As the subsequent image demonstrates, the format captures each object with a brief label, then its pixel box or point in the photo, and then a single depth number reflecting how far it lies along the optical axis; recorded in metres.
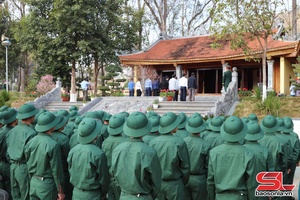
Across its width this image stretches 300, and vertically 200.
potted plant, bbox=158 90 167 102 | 19.05
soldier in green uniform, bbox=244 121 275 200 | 4.55
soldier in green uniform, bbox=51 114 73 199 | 6.02
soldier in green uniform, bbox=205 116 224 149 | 6.12
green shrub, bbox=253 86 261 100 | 17.12
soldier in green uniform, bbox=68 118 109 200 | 4.53
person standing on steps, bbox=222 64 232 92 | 18.24
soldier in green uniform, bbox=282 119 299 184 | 6.82
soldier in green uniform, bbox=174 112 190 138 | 6.50
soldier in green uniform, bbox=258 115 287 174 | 6.00
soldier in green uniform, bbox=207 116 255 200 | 4.39
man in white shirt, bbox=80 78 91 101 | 24.17
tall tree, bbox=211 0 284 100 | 16.70
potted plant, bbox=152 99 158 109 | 18.30
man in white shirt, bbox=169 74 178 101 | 19.42
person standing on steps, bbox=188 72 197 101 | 17.95
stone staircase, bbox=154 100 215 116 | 17.18
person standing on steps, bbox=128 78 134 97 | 22.78
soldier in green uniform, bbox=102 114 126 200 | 5.37
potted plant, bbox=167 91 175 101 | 19.11
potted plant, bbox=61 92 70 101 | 24.73
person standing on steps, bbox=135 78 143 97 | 23.90
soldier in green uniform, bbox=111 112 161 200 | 4.08
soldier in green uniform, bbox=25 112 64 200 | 5.06
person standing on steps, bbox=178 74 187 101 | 18.27
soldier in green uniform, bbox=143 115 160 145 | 5.90
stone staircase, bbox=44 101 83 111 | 21.75
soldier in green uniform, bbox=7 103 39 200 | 5.72
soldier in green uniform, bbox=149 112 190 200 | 4.87
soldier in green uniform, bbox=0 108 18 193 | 6.34
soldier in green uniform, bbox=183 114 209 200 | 5.57
